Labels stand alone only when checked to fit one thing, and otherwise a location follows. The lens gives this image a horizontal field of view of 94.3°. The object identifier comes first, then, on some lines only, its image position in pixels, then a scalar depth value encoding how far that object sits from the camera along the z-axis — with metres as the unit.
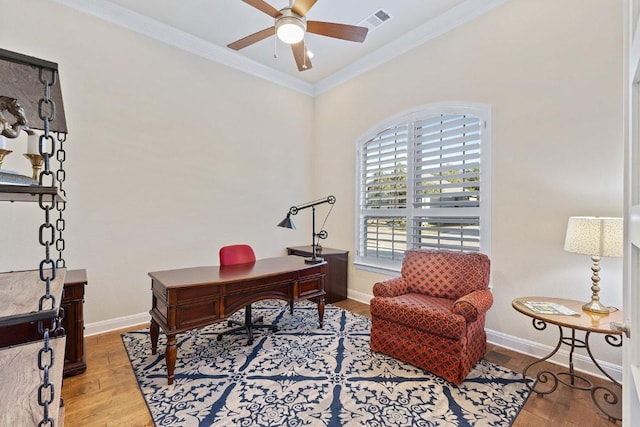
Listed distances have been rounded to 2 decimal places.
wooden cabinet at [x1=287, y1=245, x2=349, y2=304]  4.16
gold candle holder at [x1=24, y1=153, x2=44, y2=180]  1.37
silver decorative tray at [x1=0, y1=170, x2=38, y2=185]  0.78
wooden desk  2.19
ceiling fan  2.33
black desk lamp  3.07
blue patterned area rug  1.89
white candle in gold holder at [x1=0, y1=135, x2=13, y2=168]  0.96
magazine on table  2.09
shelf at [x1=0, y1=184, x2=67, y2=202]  0.69
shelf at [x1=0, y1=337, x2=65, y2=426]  0.69
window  3.12
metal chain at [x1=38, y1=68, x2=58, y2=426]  0.67
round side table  1.90
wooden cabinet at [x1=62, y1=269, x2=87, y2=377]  2.26
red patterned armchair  2.23
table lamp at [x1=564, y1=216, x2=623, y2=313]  2.01
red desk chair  2.97
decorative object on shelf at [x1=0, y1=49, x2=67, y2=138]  0.78
